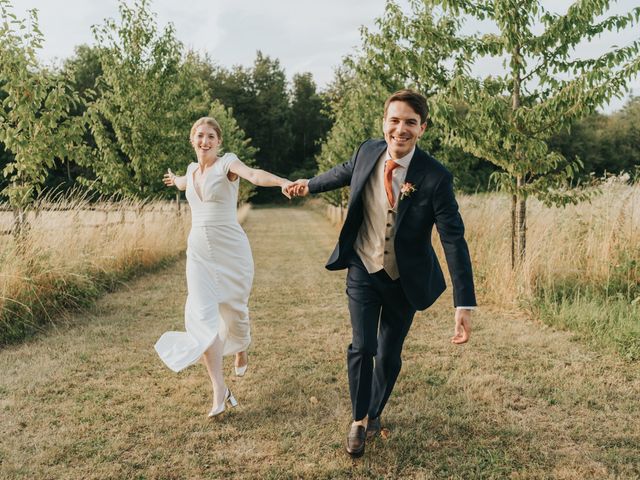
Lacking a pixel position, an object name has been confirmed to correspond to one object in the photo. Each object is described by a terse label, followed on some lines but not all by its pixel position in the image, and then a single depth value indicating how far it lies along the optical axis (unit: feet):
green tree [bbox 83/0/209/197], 42.75
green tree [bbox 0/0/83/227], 23.04
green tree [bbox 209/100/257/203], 84.49
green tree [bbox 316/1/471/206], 25.79
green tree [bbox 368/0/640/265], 22.43
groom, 10.73
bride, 13.62
